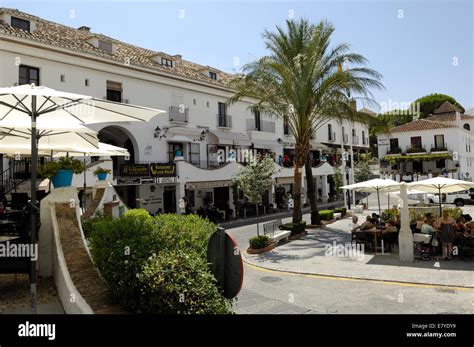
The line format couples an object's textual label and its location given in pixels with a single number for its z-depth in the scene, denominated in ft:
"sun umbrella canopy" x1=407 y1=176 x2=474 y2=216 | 46.55
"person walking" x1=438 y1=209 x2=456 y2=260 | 38.93
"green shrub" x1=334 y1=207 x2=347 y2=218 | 86.73
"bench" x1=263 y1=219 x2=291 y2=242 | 56.06
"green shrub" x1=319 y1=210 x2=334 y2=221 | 77.82
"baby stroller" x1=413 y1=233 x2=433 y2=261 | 40.24
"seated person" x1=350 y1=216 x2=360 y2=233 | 48.99
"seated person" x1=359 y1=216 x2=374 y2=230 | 47.80
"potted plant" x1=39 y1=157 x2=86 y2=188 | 23.72
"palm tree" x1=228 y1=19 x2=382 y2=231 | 62.64
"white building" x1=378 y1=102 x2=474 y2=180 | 145.48
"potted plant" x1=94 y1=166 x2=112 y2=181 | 39.09
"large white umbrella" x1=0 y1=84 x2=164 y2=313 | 17.80
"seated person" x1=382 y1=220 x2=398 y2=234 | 45.43
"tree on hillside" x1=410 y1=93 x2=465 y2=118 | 223.71
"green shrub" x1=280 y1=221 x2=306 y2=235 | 61.52
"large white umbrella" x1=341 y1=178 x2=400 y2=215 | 52.37
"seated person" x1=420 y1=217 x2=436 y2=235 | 41.97
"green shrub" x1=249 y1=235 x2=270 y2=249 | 50.21
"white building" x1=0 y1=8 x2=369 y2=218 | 60.34
